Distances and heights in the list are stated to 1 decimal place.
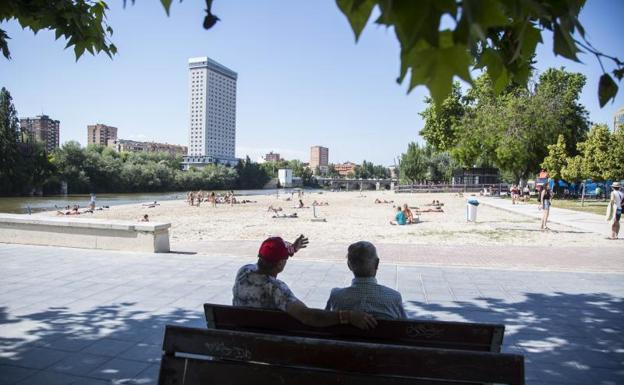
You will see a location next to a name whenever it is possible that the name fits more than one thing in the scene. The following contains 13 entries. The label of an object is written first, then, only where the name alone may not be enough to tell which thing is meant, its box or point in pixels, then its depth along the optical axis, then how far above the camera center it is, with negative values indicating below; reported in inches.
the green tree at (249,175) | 5093.5 +125.6
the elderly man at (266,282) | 117.0 -27.7
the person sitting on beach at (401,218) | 796.6 -58.7
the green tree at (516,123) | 1583.4 +261.7
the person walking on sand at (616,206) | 507.8 -18.7
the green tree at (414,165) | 4234.7 +226.5
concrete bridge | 6221.5 +48.3
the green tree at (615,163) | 1138.7 +76.0
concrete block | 385.4 -48.6
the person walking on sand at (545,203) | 636.7 -20.4
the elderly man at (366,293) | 110.3 -28.6
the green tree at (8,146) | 2667.3 +226.3
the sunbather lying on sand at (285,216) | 1018.8 -74.0
